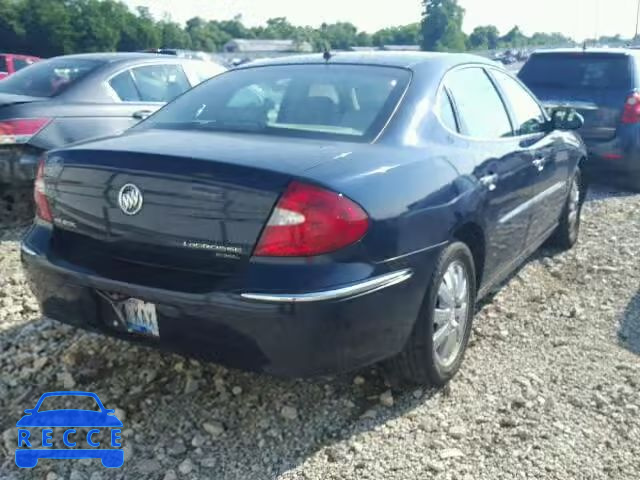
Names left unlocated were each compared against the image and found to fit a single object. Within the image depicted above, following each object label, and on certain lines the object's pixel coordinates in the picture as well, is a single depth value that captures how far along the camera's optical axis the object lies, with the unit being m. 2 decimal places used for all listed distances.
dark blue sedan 2.34
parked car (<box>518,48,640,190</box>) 7.19
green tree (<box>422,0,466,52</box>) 99.38
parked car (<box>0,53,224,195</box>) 5.20
